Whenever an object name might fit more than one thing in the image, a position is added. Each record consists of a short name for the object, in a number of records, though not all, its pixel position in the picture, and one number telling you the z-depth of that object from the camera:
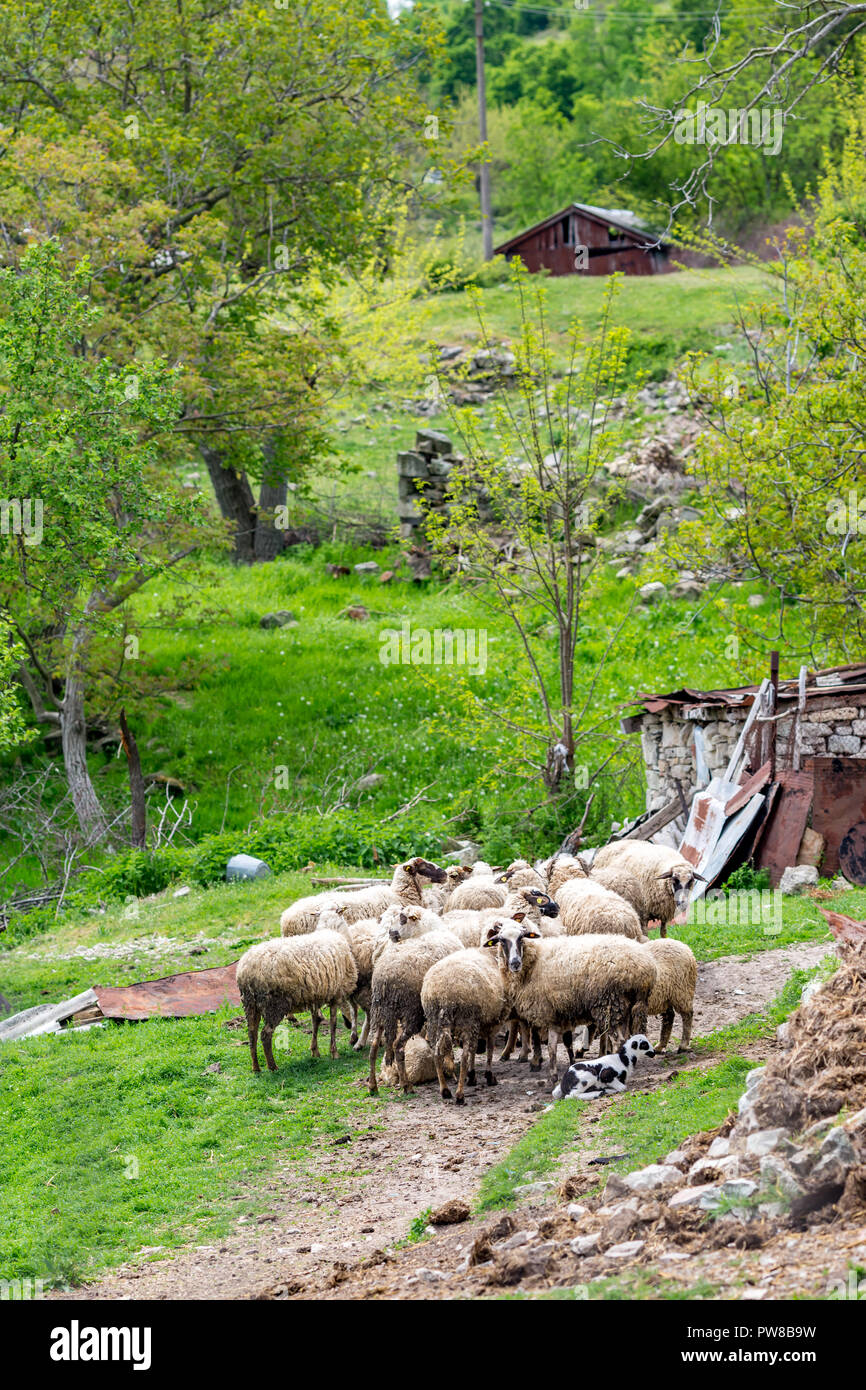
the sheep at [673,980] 17.64
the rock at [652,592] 51.62
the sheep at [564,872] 23.69
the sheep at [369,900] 22.37
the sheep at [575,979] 16.94
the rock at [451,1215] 13.36
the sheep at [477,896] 22.89
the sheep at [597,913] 19.97
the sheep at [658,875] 23.44
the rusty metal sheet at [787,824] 26.11
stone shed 26.67
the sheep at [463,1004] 17.22
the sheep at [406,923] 19.59
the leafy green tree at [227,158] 42.25
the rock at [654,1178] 12.41
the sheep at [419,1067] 18.87
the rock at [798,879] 25.66
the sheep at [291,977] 19.36
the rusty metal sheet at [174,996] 23.94
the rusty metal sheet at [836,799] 25.77
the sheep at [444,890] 23.84
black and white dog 16.67
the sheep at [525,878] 22.86
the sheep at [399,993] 18.39
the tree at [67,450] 30.77
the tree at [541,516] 33.72
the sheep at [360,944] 20.81
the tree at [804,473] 33.25
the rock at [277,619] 53.50
